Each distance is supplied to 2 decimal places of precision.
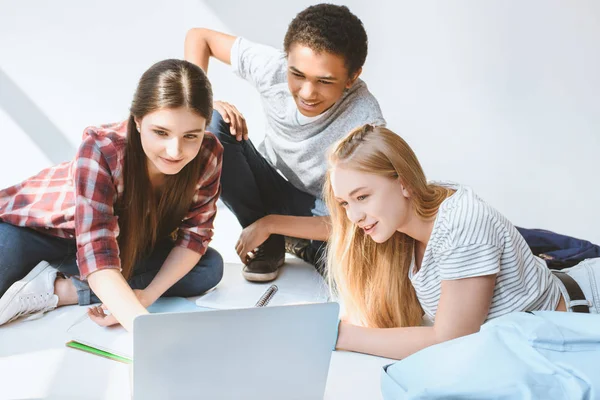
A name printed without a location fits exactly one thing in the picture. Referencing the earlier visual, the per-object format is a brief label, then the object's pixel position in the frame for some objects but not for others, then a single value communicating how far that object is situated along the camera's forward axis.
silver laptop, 2.21
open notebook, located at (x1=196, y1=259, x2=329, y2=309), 3.00
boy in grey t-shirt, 2.98
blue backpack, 2.17
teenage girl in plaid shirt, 2.66
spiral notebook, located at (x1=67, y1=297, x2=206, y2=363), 2.66
